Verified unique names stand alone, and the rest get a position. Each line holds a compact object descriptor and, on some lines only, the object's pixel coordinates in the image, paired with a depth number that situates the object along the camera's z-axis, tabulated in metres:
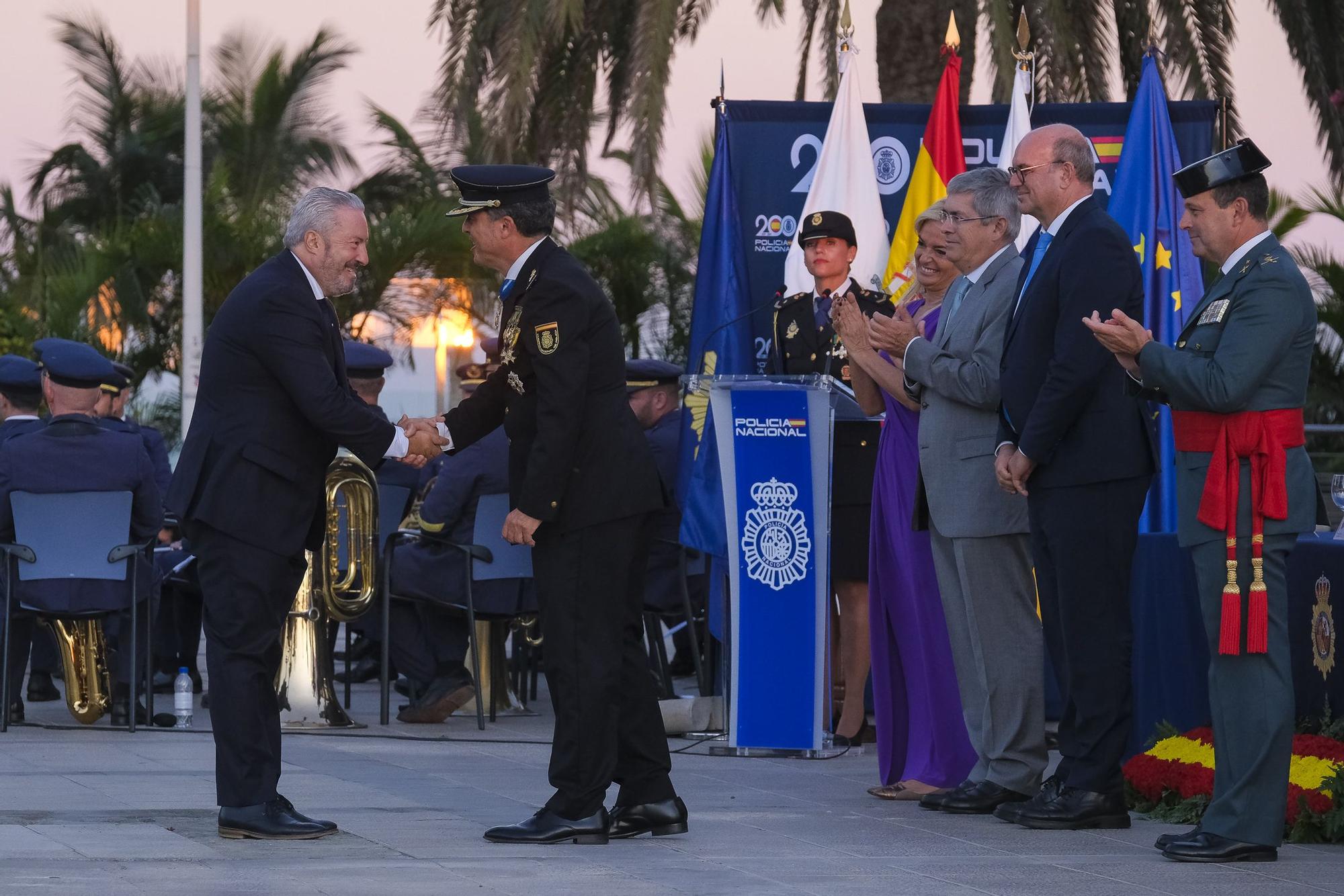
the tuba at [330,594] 17.52
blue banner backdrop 19.59
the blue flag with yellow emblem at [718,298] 18.25
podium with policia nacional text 14.84
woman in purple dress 13.05
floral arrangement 11.06
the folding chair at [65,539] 17.14
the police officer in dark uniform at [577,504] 10.70
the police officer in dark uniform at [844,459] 15.99
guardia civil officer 10.30
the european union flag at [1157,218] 18.34
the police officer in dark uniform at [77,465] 17.20
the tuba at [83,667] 17.56
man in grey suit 12.09
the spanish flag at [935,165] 18.52
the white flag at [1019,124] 18.28
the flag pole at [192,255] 34.19
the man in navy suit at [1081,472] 11.32
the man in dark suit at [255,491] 10.91
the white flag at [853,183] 18.55
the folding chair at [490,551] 17.80
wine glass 11.74
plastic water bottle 17.83
